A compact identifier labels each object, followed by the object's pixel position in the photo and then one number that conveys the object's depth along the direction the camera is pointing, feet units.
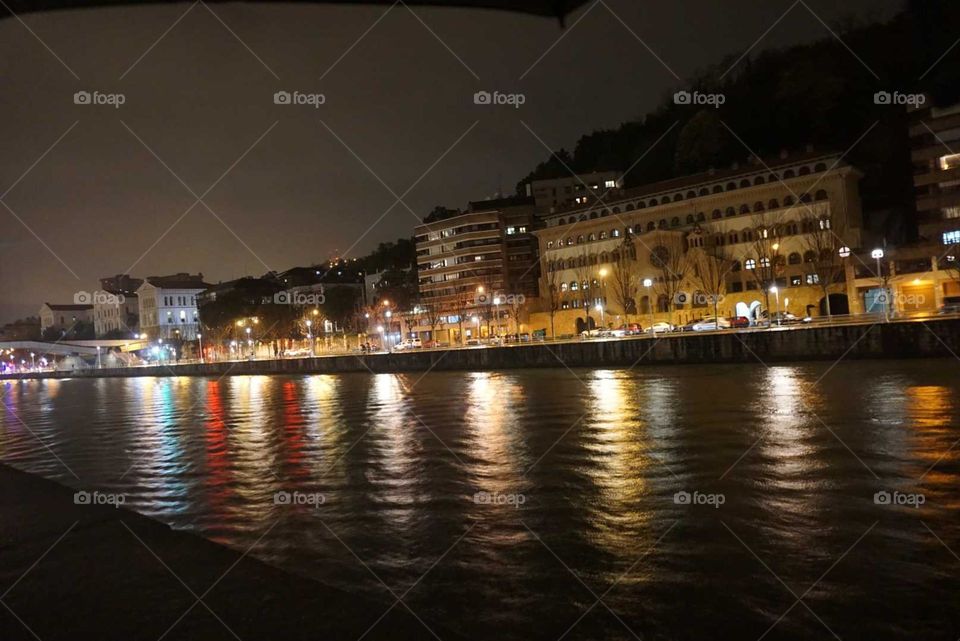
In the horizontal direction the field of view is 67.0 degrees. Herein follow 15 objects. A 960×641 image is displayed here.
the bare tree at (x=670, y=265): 215.92
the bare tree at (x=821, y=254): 180.55
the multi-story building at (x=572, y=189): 286.79
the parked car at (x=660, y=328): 185.21
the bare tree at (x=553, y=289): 248.24
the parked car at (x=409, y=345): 268.41
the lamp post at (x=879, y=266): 156.17
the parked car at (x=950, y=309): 130.31
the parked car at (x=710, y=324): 172.45
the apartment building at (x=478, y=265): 297.74
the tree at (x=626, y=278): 226.38
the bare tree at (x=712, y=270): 208.03
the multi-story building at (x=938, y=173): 171.63
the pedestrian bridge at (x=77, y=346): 410.52
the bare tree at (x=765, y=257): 193.30
